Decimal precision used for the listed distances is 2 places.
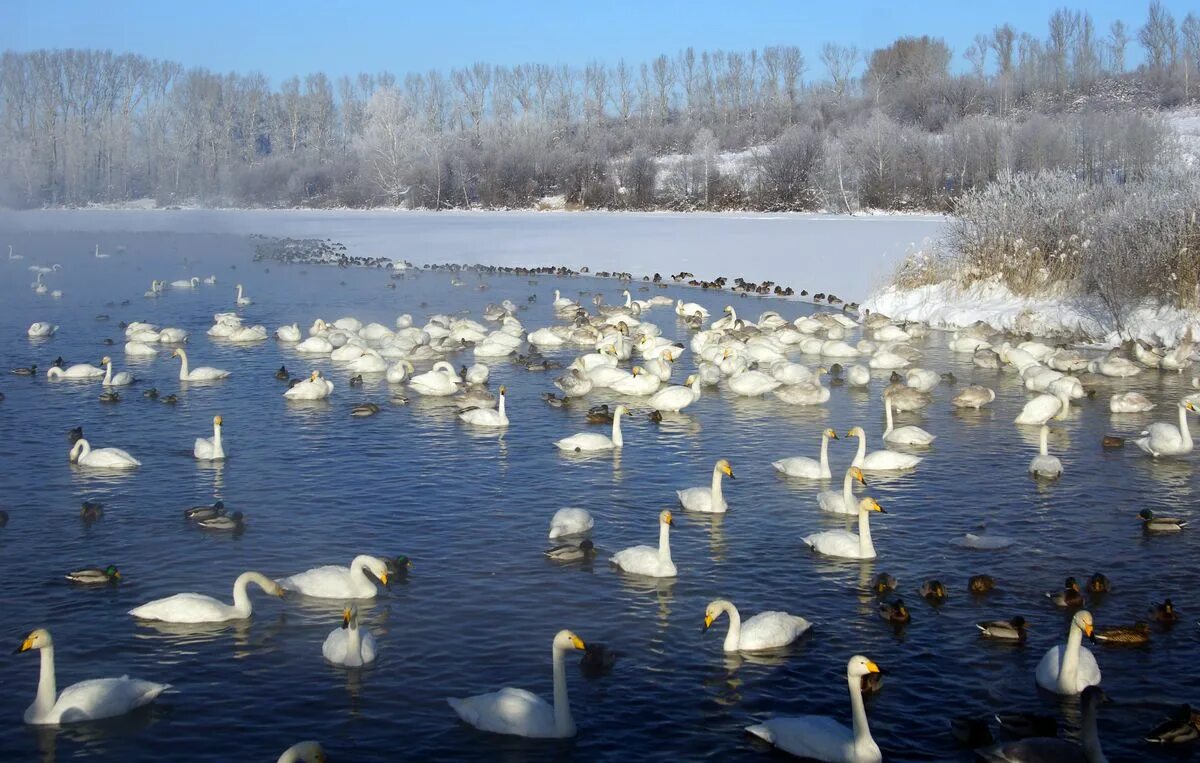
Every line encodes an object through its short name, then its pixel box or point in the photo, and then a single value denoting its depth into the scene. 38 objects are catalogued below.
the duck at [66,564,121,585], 11.38
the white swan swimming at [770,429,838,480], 15.16
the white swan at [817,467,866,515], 13.60
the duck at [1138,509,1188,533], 12.88
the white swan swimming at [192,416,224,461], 16.09
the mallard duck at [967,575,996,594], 11.20
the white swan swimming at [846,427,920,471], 15.58
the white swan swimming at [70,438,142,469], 15.55
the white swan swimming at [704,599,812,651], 10.08
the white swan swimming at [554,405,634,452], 16.62
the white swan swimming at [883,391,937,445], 16.83
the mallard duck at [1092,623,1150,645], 10.02
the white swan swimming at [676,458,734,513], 13.70
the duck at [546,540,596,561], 12.23
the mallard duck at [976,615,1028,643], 10.13
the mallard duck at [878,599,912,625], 10.53
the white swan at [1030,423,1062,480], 15.07
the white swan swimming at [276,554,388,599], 11.19
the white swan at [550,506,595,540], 12.84
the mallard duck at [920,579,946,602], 11.01
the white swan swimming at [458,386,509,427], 18.19
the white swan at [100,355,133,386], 21.13
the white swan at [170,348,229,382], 21.80
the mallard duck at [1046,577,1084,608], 10.86
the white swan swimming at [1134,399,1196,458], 15.91
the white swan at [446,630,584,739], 8.66
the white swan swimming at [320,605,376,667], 9.74
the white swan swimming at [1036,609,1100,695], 9.16
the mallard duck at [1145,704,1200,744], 8.41
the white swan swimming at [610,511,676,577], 11.76
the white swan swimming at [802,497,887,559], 12.16
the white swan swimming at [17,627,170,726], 8.83
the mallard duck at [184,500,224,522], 13.18
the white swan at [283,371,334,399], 19.98
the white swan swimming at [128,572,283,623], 10.56
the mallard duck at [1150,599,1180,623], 10.44
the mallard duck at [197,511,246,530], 13.07
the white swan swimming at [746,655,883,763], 8.16
